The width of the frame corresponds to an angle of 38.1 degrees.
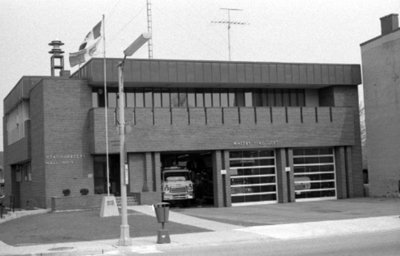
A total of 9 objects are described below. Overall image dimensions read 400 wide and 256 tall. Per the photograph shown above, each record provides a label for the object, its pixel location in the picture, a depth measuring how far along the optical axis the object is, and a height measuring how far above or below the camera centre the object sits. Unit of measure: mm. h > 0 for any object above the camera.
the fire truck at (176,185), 37281 -870
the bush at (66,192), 34781 -977
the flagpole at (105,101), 34709 +4578
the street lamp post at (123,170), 17422 +107
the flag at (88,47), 31327 +7152
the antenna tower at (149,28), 38409 +9524
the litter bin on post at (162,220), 17719 -1484
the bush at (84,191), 34969 -972
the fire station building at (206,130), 36531 +2667
